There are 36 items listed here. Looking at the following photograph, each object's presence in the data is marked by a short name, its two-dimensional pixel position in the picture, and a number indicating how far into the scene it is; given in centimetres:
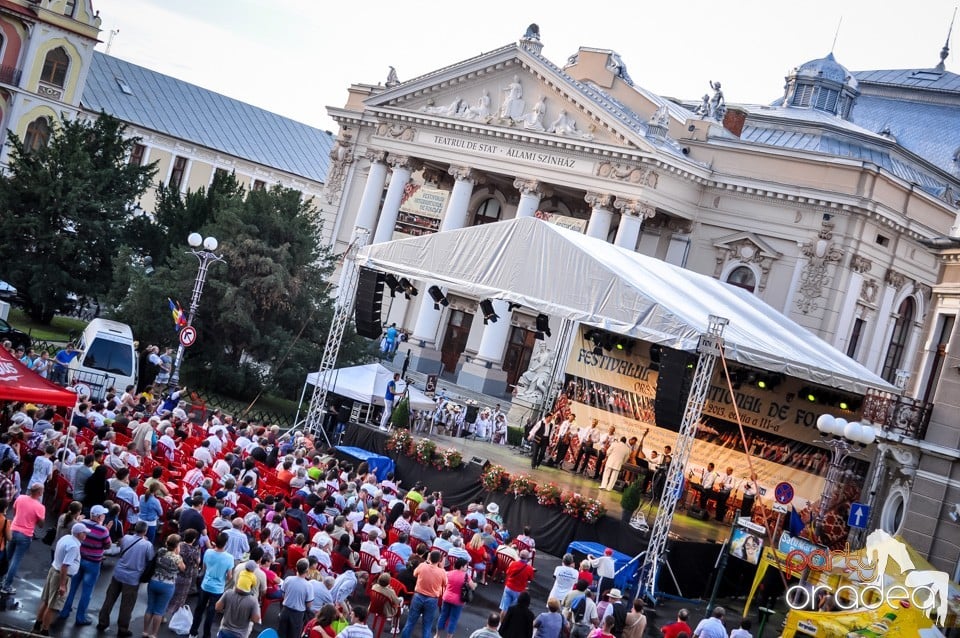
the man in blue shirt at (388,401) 2989
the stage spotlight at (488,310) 2938
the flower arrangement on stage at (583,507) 2272
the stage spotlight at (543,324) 2885
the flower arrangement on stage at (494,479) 2452
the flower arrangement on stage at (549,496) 2338
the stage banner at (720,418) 2691
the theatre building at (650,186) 4222
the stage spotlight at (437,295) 3017
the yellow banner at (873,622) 1562
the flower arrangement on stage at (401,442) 2680
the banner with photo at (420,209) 5219
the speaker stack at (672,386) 2111
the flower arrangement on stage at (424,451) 2620
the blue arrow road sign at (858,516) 2020
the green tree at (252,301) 3456
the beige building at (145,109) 5881
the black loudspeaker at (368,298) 2756
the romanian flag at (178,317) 2995
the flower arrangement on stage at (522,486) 2394
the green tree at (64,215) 3941
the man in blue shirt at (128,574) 1298
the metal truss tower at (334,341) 2736
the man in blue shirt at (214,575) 1324
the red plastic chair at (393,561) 1650
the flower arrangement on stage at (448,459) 2583
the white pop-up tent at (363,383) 2995
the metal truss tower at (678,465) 2041
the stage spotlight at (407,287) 2895
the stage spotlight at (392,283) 2838
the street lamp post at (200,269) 2883
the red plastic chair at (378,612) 1431
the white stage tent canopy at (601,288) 2169
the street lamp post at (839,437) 2086
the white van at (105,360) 2817
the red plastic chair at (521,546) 1913
